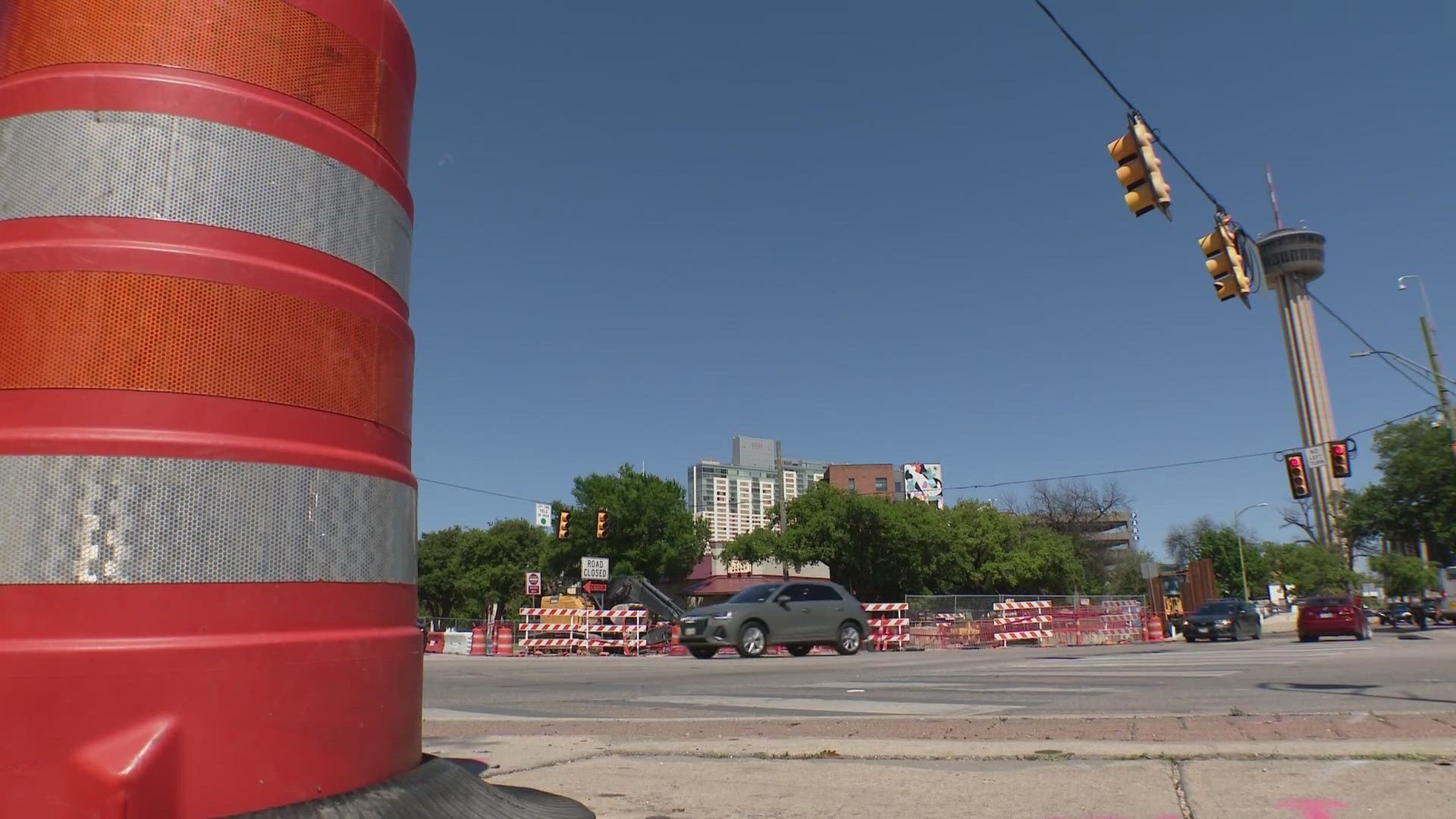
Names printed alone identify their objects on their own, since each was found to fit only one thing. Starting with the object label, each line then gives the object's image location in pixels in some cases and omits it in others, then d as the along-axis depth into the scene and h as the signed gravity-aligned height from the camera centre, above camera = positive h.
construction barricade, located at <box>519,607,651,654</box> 26.58 -0.58
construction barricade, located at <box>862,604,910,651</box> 25.70 -0.85
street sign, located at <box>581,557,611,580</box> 38.69 +1.69
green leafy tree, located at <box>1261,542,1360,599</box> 59.34 +0.73
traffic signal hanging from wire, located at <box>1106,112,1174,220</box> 11.75 +5.06
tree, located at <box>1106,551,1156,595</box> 83.31 +0.82
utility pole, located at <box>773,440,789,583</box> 46.10 +5.44
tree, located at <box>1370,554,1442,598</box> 49.00 +0.22
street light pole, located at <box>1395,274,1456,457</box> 21.11 +5.01
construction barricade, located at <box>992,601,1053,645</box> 30.31 -0.92
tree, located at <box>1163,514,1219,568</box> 104.81 +5.16
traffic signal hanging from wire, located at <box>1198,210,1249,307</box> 13.80 +4.57
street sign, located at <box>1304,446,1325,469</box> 32.19 +4.14
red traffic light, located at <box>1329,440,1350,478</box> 27.11 +3.42
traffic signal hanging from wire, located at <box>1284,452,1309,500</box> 27.80 +3.06
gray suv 18.36 -0.36
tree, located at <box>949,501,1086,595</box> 57.12 +2.22
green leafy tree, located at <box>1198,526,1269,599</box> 93.00 +2.09
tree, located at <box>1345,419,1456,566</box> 38.62 +3.56
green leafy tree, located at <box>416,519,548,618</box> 74.94 +3.86
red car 26.17 -1.02
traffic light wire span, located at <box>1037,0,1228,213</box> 10.19 +5.96
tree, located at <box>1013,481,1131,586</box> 86.06 +6.97
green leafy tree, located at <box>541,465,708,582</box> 64.00 +5.21
